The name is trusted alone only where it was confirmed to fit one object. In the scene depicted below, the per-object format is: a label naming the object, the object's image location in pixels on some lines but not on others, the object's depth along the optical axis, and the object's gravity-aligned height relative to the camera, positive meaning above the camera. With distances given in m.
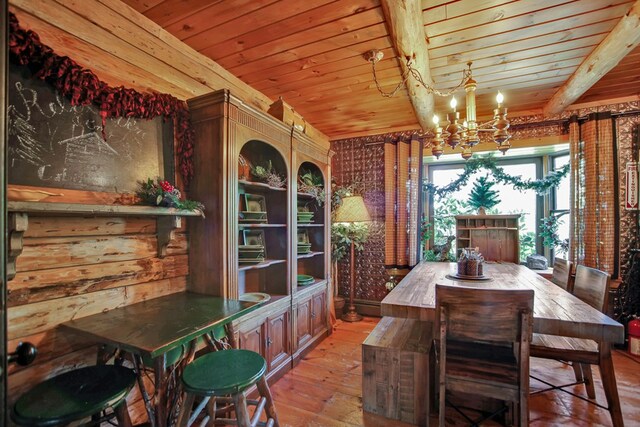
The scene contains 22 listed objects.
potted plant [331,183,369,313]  3.93 -0.26
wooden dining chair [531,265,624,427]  1.74 -0.87
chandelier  2.20 +0.69
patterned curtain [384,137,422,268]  3.89 +0.19
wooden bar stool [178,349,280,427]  1.27 -0.73
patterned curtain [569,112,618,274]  3.07 +0.20
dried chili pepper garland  1.25 +0.67
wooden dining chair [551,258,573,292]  2.51 -0.54
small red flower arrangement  1.69 +0.13
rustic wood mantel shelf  1.12 +0.03
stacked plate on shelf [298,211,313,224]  2.96 -0.01
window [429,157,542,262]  3.94 +0.18
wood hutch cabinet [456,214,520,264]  3.59 -0.27
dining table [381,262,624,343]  1.47 -0.55
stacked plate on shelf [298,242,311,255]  3.00 -0.33
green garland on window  3.45 +0.45
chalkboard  1.29 +0.38
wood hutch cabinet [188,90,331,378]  1.95 -0.09
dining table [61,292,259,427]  1.23 -0.51
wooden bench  1.88 -1.07
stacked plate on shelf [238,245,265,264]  2.31 -0.30
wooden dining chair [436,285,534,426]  1.46 -0.62
